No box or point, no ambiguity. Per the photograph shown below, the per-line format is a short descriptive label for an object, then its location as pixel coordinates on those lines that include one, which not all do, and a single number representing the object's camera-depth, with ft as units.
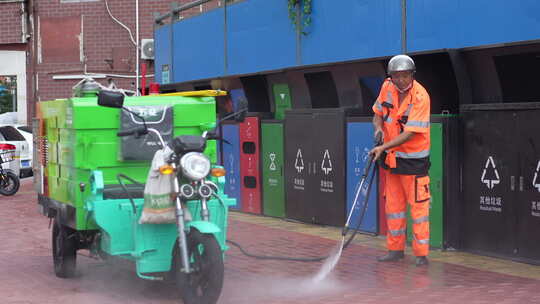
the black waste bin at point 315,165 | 38.27
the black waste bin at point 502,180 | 29.14
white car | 68.85
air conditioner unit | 85.10
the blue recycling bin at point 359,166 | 36.19
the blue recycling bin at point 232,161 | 46.80
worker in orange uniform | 28.99
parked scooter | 59.47
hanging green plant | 41.26
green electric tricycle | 23.12
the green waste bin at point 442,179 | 32.04
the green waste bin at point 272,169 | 42.86
